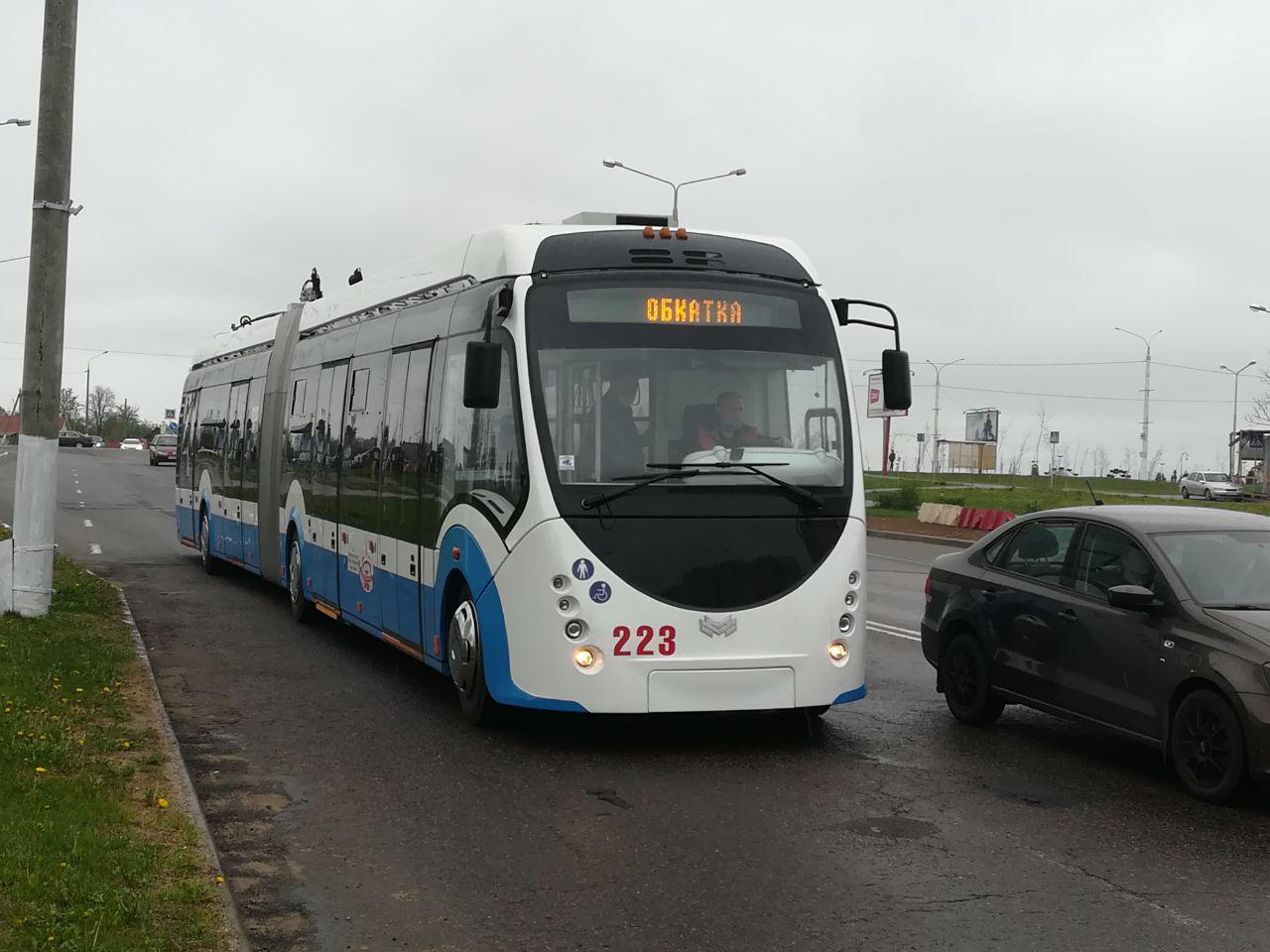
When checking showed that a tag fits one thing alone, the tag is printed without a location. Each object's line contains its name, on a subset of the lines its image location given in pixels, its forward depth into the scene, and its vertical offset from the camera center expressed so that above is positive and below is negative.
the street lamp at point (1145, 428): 89.72 +3.55
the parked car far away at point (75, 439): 109.81 +0.31
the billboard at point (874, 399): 55.41 +2.83
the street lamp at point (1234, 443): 87.12 +2.94
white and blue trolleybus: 9.06 -0.06
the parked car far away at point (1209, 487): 70.44 +0.36
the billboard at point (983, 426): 116.19 +4.31
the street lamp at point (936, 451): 94.95 +1.89
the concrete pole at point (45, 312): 13.16 +1.07
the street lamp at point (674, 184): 44.31 +8.08
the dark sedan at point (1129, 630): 8.00 -0.78
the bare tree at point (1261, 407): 86.12 +4.85
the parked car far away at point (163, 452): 74.75 -0.19
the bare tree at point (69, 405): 168.12 +4.16
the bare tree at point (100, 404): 172.38 +4.48
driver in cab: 9.43 +0.26
